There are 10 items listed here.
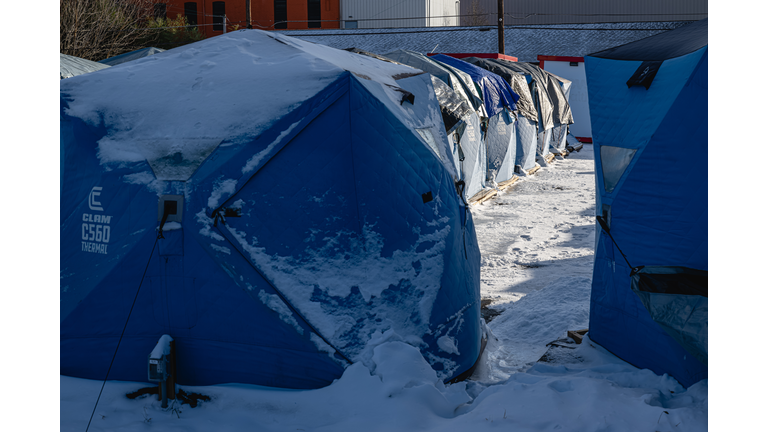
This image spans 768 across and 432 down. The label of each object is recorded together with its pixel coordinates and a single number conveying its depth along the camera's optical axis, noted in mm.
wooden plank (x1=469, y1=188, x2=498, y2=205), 10543
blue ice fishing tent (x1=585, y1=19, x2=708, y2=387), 3260
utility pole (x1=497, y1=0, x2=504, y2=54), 21808
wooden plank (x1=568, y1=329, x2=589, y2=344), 4445
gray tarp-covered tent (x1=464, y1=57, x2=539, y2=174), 13359
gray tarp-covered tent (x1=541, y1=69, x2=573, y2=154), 16531
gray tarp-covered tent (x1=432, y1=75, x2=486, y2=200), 8672
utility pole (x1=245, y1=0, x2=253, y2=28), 22400
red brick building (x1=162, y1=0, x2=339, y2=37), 30922
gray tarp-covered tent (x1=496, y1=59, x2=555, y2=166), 14852
